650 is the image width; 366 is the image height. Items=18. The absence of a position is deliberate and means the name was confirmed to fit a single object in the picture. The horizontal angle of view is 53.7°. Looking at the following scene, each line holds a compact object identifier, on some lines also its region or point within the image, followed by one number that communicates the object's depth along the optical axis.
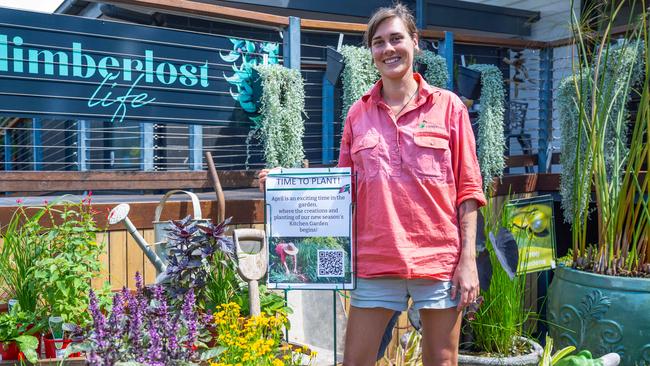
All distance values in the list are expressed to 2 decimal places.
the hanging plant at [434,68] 4.90
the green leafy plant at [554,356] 2.79
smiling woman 2.20
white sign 2.47
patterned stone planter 3.09
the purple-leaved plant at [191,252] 2.67
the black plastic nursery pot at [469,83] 5.20
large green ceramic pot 2.82
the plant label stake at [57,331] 2.56
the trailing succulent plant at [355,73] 4.45
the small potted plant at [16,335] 2.50
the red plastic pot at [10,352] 2.56
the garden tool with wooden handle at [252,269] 2.64
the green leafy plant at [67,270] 2.62
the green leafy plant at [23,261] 2.70
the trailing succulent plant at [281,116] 3.92
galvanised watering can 2.80
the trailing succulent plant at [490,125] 5.05
